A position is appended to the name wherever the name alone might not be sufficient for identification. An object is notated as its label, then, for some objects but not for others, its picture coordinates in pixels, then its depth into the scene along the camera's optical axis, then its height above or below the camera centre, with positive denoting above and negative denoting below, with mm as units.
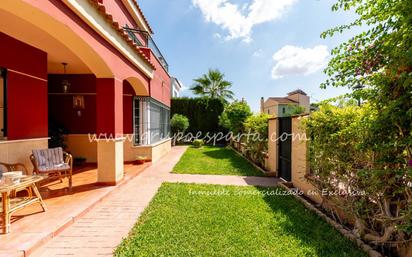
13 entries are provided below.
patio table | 3656 -1253
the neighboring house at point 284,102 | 44875 +5085
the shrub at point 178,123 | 19766 +407
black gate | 7230 -664
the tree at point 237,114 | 14969 +860
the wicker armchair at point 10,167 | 4851 -831
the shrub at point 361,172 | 3090 -690
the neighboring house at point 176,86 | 37625 +7144
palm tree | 27266 +4839
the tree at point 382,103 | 2652 +294
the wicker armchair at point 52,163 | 5773 -906
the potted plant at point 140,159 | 10266 -1377
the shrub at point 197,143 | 18906 -1220
